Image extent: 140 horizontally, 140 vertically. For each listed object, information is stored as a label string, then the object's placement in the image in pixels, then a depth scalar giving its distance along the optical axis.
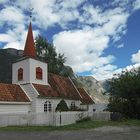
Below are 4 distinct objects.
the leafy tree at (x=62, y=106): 18.42
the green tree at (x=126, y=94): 16.48
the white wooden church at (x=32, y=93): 14.42
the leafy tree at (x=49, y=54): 30.83
